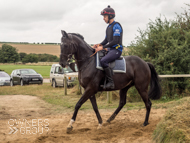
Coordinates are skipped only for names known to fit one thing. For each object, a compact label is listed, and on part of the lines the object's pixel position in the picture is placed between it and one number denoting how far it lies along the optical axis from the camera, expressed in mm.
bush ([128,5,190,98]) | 11109
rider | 6277
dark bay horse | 6191
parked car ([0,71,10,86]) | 22750
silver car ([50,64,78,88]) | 19422
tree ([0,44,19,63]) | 72688
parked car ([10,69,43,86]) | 21978
